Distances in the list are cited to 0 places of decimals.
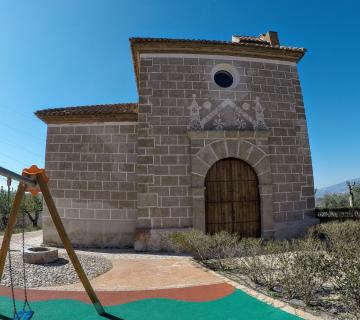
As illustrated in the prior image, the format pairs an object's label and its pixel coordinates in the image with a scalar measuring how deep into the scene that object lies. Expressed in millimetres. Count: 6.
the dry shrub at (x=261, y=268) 4836
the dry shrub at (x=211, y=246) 6262
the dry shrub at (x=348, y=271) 3451
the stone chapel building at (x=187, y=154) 8875
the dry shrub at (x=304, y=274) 4055
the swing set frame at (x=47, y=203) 3492
